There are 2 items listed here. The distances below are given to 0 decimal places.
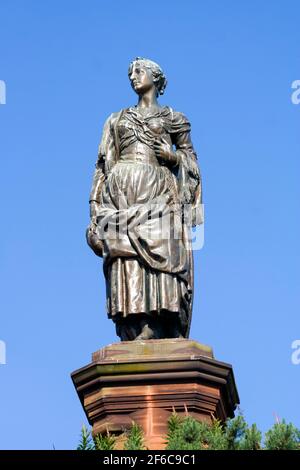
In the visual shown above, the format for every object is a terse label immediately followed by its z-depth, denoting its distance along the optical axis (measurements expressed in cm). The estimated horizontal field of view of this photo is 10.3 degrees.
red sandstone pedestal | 1875
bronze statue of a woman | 1950
